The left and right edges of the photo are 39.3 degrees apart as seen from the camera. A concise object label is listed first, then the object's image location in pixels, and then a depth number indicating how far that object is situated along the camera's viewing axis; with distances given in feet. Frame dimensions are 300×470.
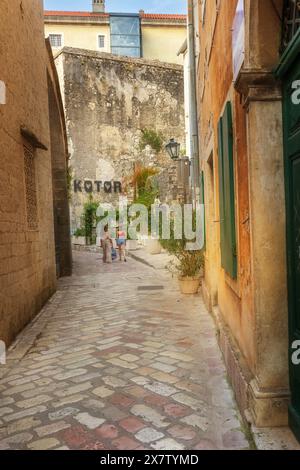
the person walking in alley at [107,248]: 54.19
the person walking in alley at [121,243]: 55.47
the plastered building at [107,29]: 108.34
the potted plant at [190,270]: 27.55
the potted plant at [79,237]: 79.96
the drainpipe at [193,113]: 35.76
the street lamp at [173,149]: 37.42
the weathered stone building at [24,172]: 18.04
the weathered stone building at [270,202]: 8.44
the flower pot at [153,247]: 57.03
